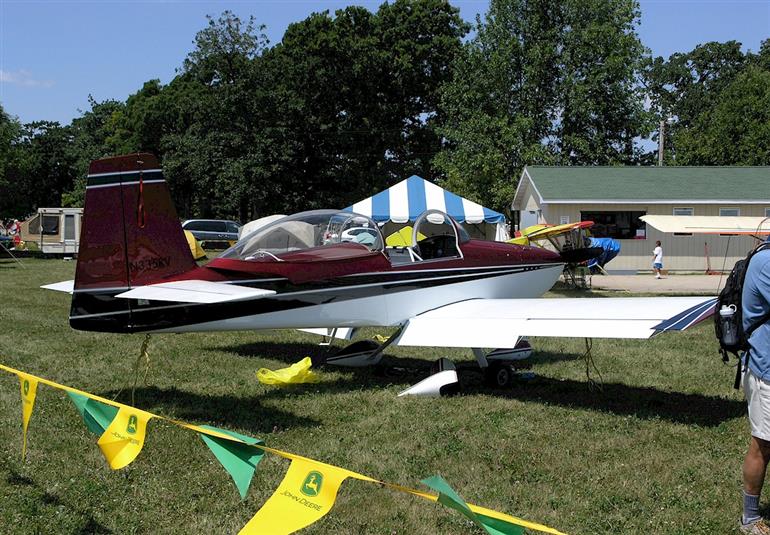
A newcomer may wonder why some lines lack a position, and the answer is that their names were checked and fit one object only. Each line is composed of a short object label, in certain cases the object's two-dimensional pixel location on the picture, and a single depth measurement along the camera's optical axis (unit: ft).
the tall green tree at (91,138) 175.83
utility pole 110.11
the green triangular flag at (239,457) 11.18
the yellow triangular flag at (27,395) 15.17
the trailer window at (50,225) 101.96
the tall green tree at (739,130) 124.36
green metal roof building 77.36
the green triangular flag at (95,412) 13.76
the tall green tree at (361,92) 142.61
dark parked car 114.11
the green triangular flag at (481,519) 8.61
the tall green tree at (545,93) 108.27
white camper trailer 100.48
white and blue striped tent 65.12
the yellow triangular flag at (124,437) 12.89
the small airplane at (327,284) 19.93
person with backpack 12.18
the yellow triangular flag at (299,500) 10.02
